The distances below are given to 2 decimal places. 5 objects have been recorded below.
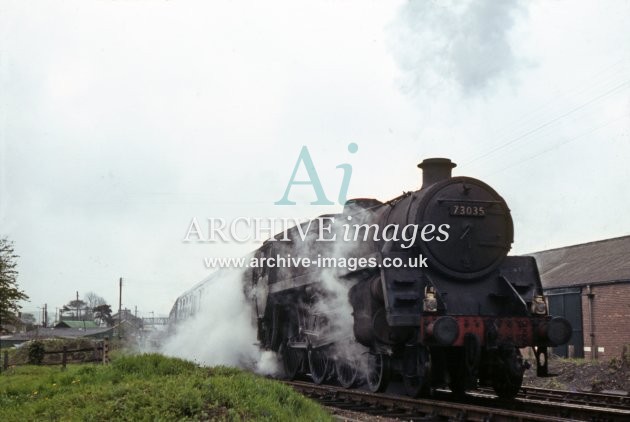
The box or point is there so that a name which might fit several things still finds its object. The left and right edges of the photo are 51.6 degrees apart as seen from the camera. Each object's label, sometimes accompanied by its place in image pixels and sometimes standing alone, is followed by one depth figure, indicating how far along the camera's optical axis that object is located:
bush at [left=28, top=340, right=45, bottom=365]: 24.12
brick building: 21.98
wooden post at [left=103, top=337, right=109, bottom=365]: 20.16
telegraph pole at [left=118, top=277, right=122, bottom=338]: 49.47
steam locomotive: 9.34
